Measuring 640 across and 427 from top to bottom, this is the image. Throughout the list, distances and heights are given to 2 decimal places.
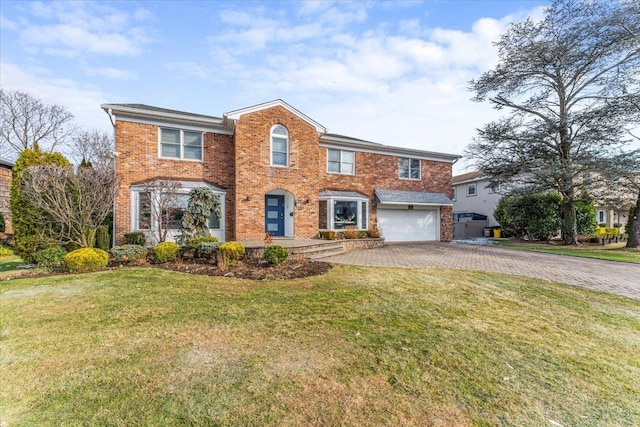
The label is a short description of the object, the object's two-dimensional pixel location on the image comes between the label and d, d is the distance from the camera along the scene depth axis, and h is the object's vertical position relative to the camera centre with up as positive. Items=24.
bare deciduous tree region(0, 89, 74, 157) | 23.25 +8.31
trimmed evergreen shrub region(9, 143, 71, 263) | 8.80 -0.02
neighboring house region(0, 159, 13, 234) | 14.73 +1.88
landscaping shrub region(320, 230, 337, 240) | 14.05 -0.78
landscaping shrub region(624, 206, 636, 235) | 18.75 +0.01
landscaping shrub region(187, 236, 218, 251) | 9.66 -0.71
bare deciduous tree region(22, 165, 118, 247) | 8.58 +0.76
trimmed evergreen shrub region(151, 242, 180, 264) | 9.02 -1.01
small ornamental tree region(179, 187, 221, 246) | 10.48 +0.18
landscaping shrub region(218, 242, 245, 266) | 8.59 -0.98
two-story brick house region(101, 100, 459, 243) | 12.10 +2.41
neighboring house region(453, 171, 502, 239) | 25.36 +1.17
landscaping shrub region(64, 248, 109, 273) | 7.70 -1.06
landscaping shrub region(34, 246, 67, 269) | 8.29 -1.06
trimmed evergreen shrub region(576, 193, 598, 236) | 19.05 -0.09
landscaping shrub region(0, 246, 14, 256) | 13.18 -1.34
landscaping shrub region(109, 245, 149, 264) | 9.01 -1.05
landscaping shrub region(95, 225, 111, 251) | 11.34 -0.67
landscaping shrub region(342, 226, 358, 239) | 14.92 -0.75
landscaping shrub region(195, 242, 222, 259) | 9.34 -0.94
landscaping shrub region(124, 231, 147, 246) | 11.41 -0.69
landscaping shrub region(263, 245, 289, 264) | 8.56 -1.03
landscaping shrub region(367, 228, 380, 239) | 15.66 -0.84
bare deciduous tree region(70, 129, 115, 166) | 26.25 +7.02
